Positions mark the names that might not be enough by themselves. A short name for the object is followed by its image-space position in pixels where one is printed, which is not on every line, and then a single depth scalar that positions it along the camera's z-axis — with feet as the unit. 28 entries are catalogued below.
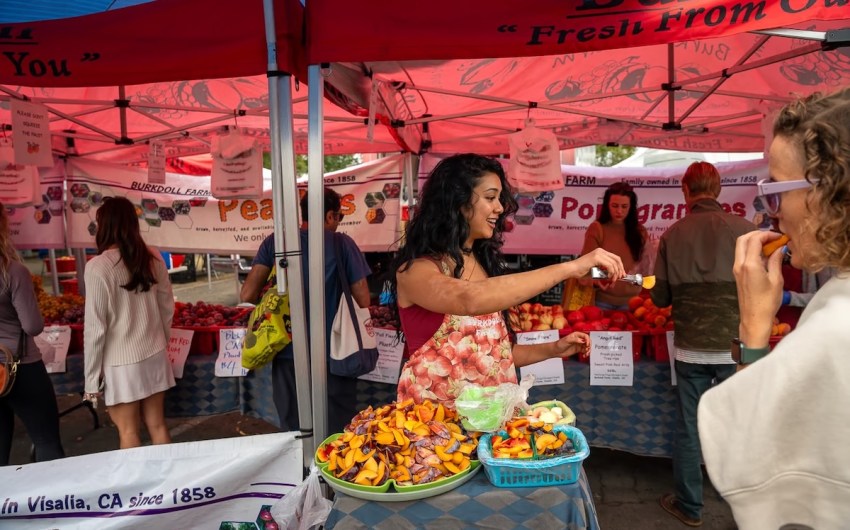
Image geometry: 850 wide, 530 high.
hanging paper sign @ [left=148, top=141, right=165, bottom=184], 18.92
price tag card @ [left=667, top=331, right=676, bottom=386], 12.40
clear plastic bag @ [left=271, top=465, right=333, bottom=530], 7.57
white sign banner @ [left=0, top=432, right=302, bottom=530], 8.34
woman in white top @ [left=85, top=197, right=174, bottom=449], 11.20
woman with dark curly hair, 6.77
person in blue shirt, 11.29
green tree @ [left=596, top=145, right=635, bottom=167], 79.66
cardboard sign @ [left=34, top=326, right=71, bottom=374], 14.69
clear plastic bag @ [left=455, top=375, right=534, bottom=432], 6.22
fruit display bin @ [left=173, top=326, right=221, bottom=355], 14.98
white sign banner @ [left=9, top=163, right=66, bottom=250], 21.09
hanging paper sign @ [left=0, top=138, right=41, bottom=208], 17.21
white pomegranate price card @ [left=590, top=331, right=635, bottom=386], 12.60
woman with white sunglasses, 2.87
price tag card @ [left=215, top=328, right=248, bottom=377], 14.29
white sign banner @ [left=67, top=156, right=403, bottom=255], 21.26
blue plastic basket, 5.66
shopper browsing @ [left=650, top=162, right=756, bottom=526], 10.76
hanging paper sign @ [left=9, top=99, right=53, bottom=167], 12.29
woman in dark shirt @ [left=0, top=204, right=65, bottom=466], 10.80
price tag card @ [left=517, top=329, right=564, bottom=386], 12.52
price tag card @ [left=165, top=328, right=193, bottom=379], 14.37
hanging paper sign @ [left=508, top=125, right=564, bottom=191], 15.83
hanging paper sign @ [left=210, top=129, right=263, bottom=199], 16.67
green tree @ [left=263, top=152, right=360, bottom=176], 70.23
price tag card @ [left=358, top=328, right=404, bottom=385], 13.01
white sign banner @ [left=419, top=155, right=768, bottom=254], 20.69
